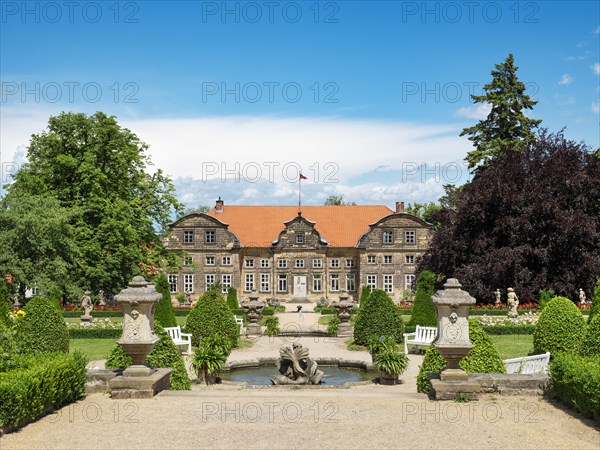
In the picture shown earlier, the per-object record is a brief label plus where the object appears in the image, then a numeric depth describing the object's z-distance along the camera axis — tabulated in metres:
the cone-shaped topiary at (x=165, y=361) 10.82
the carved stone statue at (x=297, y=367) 13.74
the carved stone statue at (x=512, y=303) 27.05
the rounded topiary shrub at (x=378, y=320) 19.92
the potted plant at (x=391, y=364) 13.31
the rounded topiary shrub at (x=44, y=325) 15.23
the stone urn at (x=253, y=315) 24.11
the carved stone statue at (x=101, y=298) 32.41
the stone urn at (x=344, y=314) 23.67
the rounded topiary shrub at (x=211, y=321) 19.78
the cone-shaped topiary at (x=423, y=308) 22.20
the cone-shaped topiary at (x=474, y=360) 10.11
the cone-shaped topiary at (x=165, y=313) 21.10
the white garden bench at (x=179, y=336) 18.02
